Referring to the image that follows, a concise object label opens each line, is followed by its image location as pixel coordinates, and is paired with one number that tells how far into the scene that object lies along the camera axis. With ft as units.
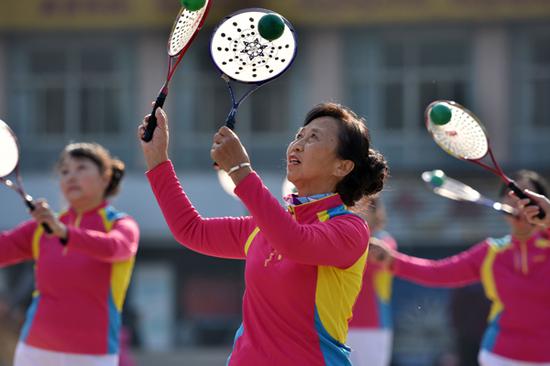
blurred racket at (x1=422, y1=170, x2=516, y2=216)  43.32
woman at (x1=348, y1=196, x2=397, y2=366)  53.88
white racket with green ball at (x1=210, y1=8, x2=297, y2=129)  27.55
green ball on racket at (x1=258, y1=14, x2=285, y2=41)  26.27
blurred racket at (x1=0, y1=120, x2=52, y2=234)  39.45
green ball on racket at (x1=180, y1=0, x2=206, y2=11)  27.02
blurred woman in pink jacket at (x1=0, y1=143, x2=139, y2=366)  40.14
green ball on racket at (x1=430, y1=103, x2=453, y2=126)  34.99
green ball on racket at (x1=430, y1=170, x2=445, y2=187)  43.55
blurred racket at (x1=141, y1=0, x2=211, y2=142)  27.12
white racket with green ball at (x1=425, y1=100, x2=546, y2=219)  36.17
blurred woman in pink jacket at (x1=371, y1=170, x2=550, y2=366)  45.21
